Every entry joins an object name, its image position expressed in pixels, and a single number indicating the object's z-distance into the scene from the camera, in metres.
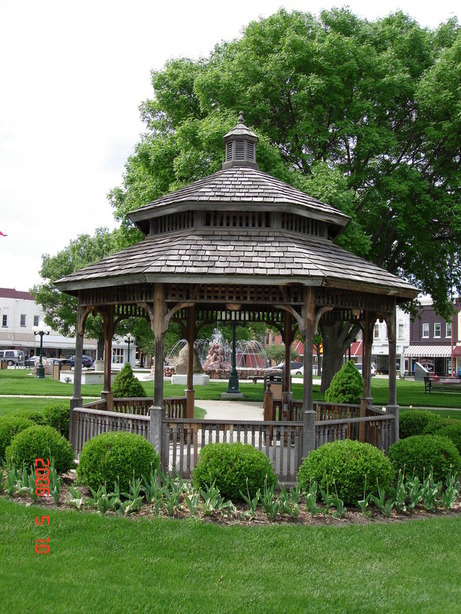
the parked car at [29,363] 63.00
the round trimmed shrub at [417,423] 13.20
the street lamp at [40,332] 38.31
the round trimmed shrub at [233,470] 8.54
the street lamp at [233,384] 27.54
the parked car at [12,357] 65.75
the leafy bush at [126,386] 16.28
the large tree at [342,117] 22.31
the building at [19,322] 77.94
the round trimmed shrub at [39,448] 9.66
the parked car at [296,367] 68.68
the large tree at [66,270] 49.94
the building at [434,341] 63.65
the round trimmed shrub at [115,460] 8.70
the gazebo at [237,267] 10.14
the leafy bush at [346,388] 16.97
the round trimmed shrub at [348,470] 8.62
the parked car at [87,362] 67.75
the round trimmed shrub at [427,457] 9.91
